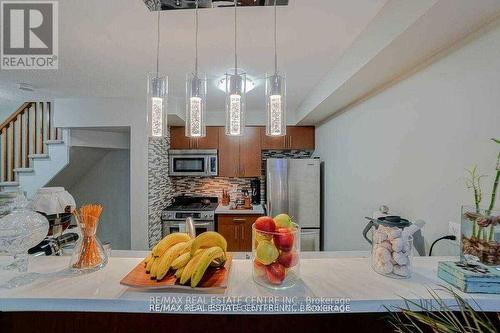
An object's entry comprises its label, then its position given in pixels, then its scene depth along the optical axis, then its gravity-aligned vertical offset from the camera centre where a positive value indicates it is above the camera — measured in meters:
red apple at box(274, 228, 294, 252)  0.75 -0.24
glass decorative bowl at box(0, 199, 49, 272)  0.82 -0.24
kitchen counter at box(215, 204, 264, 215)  3.27 -0.62
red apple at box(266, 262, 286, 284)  0.75 -0.35
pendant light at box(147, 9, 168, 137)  1.18 +0.36
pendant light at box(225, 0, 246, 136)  1.18 +0.35
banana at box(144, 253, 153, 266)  0.90 -0.37
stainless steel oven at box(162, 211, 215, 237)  3.22 -0.72
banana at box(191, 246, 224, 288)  0.74 -0.32
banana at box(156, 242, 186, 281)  0.79 -0.33
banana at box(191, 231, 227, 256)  0.85 -0.29
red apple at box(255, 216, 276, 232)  0.79 -0.20
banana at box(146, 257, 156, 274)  0.85 -0.37
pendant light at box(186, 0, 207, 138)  1.19 +0.35
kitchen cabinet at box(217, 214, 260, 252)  3.25 -0.87
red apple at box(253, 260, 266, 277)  0.78 -0.35
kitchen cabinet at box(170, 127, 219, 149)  3.52 +0.44
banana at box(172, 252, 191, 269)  0.81 -0.33
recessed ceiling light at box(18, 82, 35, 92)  2.29 +0.87
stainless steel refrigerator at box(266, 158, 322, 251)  3.02 -0.31
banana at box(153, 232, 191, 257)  0.91 -0.32
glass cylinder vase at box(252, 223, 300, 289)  0.75 -0.29
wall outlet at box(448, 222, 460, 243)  1.12 -0.31
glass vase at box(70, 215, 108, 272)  0.87 -0.32
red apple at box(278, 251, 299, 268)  0.76 -0.30
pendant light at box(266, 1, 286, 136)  1.15 +0.34
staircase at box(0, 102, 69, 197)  3.38 +0.53
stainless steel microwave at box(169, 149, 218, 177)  3.43 +0.09
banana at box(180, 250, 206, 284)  0.75 -0.34
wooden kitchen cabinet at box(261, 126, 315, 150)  3.56 +0.47
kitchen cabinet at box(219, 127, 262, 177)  3.52 +0.20
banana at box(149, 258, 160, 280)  0.80 -0.36
